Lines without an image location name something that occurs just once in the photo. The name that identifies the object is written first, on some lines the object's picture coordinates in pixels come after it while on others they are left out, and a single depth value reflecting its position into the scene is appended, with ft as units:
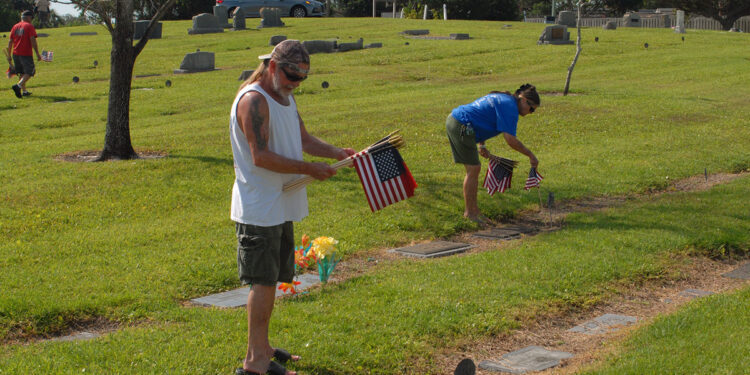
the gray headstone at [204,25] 123.27
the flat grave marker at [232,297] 21.34
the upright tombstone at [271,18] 131.44
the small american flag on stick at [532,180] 29.84
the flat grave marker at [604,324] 20.20
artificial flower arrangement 22.17
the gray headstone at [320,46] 96.32
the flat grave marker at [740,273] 24.61
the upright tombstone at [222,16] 130.93
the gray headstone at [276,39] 97.32
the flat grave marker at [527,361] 17.57
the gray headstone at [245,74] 67.86
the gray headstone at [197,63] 80.74
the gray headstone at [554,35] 104.58
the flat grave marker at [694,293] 22.91
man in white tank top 15.06
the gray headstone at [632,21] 150.41
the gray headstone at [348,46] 97.50
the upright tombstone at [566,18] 123.95
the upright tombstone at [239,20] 126.52
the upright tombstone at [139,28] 101.24
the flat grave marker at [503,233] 29.12
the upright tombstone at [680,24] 128.61
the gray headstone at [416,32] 120.98
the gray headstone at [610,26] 133.49
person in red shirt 62.49
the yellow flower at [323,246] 22.16
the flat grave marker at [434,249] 26.65
